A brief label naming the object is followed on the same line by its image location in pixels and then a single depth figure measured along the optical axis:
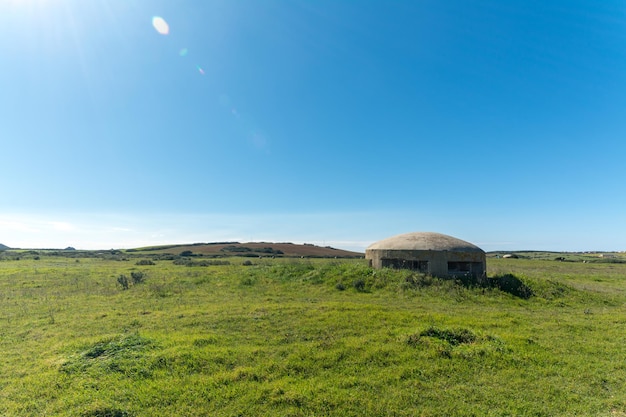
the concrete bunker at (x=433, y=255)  20.48
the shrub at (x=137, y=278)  23.20
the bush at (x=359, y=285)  19.27
